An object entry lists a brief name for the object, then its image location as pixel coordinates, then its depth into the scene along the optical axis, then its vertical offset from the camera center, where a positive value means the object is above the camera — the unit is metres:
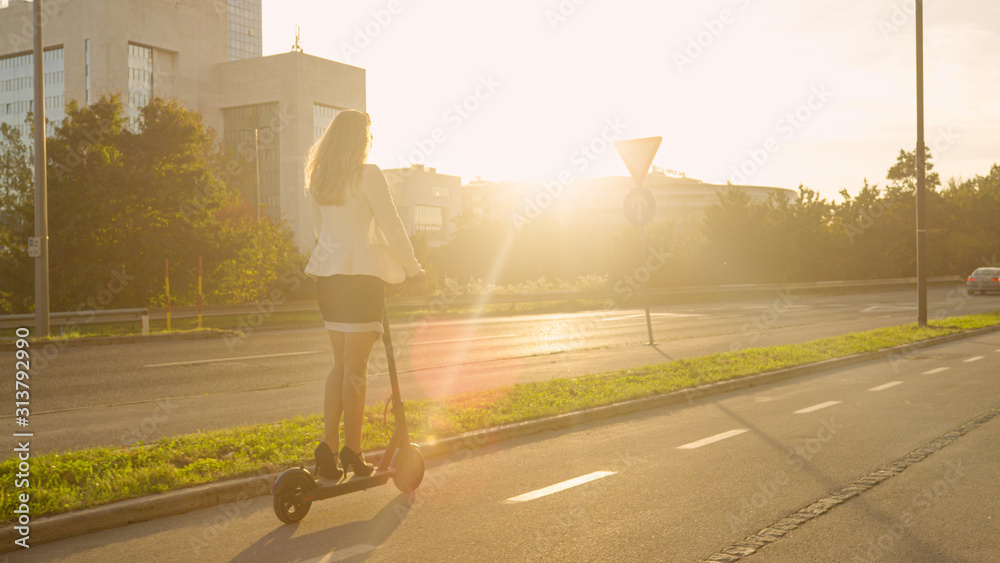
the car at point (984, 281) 41.81 -1.05
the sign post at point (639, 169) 14.02 +1.64
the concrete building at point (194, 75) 82.19 +21.62
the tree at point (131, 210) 22.22 +1.70
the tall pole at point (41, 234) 16.34 +0.74
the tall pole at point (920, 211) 18.30 +1.13
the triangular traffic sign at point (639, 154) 13.98 +1.91
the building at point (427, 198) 126.19 +10.97
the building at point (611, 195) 135.50 +12.16
